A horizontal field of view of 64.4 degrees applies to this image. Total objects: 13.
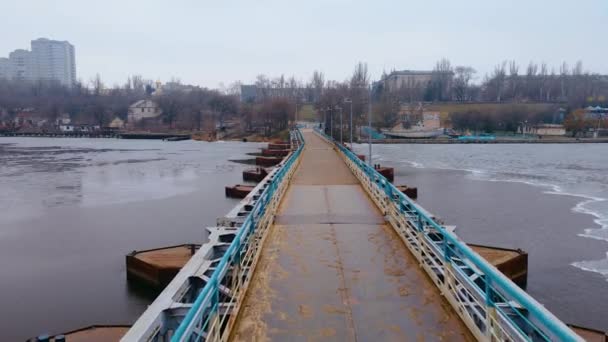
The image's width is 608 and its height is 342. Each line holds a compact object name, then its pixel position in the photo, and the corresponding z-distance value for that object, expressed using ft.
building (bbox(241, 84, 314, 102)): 509.35
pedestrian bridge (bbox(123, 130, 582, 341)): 18.33
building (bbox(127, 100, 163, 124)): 429.38
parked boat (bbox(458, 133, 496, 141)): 322.61
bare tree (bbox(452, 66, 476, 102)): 494.59
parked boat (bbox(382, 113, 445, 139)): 342.09
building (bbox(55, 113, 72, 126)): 440.04
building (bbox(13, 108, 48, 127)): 432.66
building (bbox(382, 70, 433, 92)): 542.57
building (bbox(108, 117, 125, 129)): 426.51
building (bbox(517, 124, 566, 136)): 350.64
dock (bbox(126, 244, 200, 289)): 45.06
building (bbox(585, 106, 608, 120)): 365.18
